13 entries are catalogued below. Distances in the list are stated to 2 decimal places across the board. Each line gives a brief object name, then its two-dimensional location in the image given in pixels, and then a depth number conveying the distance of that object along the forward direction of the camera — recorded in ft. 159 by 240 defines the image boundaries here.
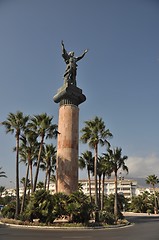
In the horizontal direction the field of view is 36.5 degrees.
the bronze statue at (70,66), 99.81
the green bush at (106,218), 75.82
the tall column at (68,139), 84.74
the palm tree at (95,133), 104.99
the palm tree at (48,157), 118.73
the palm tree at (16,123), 95.91
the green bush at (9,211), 87.81
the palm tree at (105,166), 119.96
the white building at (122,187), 389.52
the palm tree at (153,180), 222.07
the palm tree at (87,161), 124.06
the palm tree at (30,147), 98.11
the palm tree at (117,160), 117.39
